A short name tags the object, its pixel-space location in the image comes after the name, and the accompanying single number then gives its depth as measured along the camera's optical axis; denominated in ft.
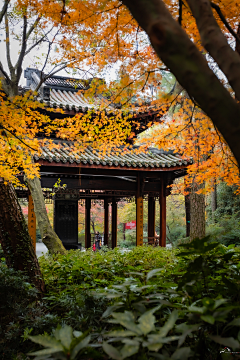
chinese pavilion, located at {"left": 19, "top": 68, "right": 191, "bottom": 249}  28.73
